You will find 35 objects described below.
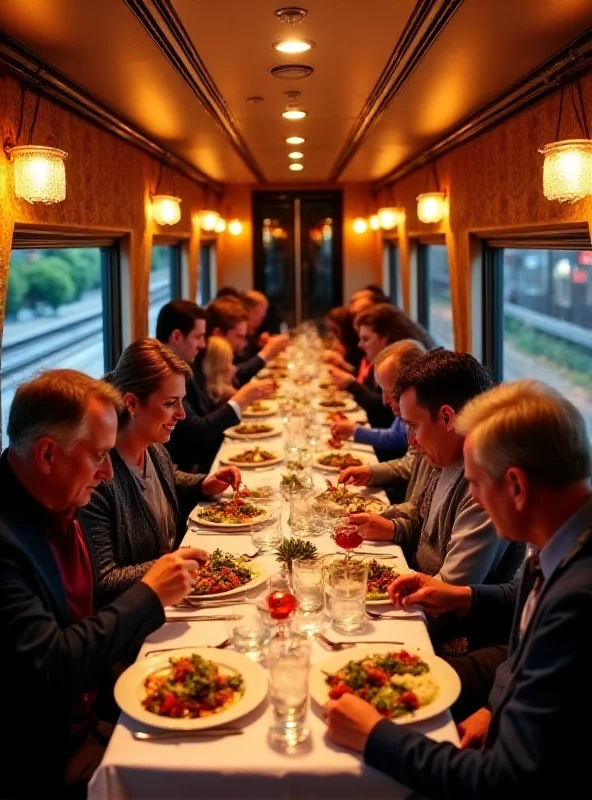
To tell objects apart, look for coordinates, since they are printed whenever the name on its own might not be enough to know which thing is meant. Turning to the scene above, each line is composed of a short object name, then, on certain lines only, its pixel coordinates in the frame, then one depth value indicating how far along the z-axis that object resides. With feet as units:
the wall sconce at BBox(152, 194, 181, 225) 21.73
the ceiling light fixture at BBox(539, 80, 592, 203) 10.77
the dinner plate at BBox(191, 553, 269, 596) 8.24
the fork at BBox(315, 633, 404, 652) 7.39
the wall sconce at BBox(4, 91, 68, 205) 11.26
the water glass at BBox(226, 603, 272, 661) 7.37
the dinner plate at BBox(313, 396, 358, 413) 19.32
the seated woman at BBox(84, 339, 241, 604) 9.15
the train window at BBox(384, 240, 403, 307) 37.90
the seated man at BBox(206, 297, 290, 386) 21.77
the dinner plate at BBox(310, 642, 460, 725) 6.18
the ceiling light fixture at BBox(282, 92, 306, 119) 15.79
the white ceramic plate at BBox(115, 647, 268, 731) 6.07
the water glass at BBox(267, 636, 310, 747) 6.07
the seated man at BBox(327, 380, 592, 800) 5.16
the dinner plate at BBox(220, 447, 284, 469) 13.78
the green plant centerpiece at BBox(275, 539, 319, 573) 8.93
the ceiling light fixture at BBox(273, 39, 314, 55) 11.44
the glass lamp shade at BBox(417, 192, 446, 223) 21.86
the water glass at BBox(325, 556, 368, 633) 7.68
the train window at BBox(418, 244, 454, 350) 28.17
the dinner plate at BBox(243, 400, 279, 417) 18.78
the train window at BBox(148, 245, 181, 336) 28.16
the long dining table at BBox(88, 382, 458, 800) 5.76
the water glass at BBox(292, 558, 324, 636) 8.05
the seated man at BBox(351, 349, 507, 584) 8.63
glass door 39.34
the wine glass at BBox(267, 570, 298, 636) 7.32
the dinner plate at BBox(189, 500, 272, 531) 10.54
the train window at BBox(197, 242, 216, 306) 38.11
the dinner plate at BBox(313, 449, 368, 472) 13.85
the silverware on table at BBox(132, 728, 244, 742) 6.07
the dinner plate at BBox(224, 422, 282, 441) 16.22
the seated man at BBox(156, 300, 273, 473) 15.96
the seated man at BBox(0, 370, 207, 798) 6.19
